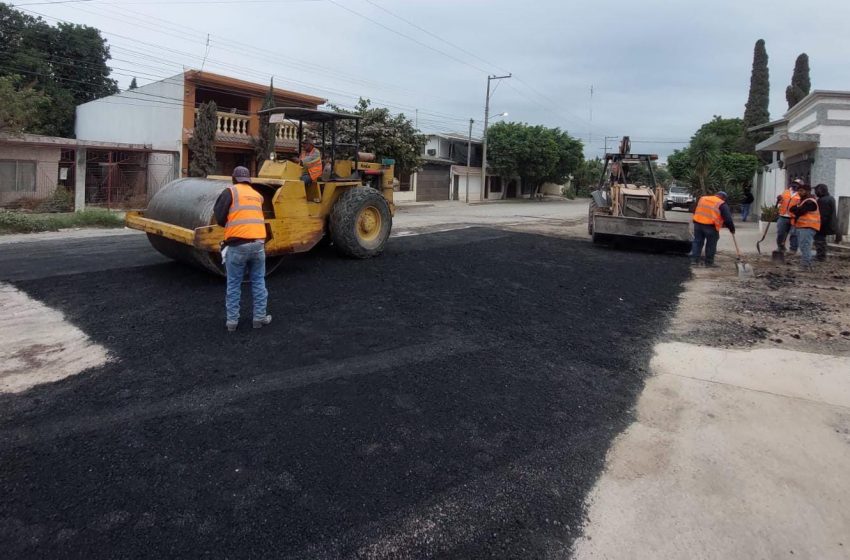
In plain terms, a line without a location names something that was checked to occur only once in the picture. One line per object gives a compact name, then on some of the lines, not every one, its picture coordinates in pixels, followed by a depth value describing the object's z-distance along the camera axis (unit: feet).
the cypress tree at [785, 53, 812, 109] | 133.18
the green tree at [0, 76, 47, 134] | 56.75
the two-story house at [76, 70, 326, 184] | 73.05
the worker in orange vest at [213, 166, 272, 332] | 17.92
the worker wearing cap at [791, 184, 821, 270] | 33.91
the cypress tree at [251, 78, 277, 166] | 66.54
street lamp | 136.26
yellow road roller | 21.89
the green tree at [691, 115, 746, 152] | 143.83
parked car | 109.89
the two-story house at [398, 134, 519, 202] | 132.87
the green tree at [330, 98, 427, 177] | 83.10
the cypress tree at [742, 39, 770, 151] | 139.13
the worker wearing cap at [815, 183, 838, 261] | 36.47
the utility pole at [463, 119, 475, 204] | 145.89
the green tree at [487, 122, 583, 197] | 145.07
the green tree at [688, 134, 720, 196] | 102.01
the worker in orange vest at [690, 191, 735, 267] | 34.14
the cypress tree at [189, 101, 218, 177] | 69.05
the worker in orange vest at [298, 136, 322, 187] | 26.55
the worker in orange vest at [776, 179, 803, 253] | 37.19
